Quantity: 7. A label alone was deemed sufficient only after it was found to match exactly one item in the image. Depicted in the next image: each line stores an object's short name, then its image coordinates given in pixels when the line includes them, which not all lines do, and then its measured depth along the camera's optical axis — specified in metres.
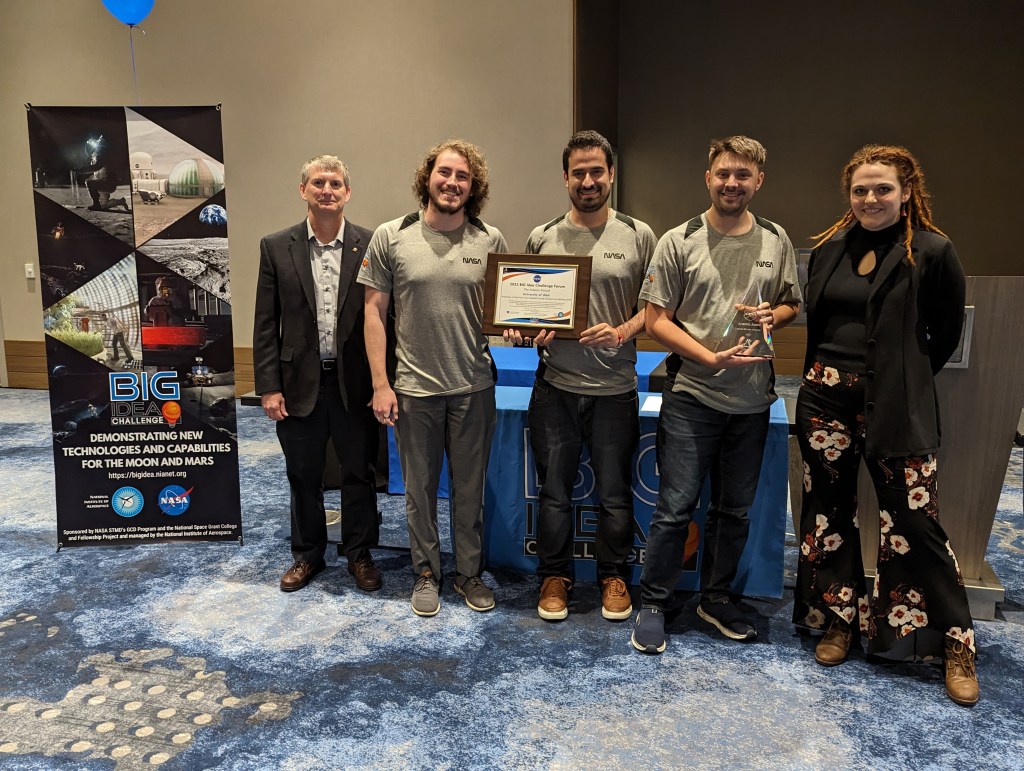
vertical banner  3.23
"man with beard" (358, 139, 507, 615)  2.71
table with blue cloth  2.92
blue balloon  5.52
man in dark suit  2.92
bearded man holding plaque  2.60
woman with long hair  2.28
